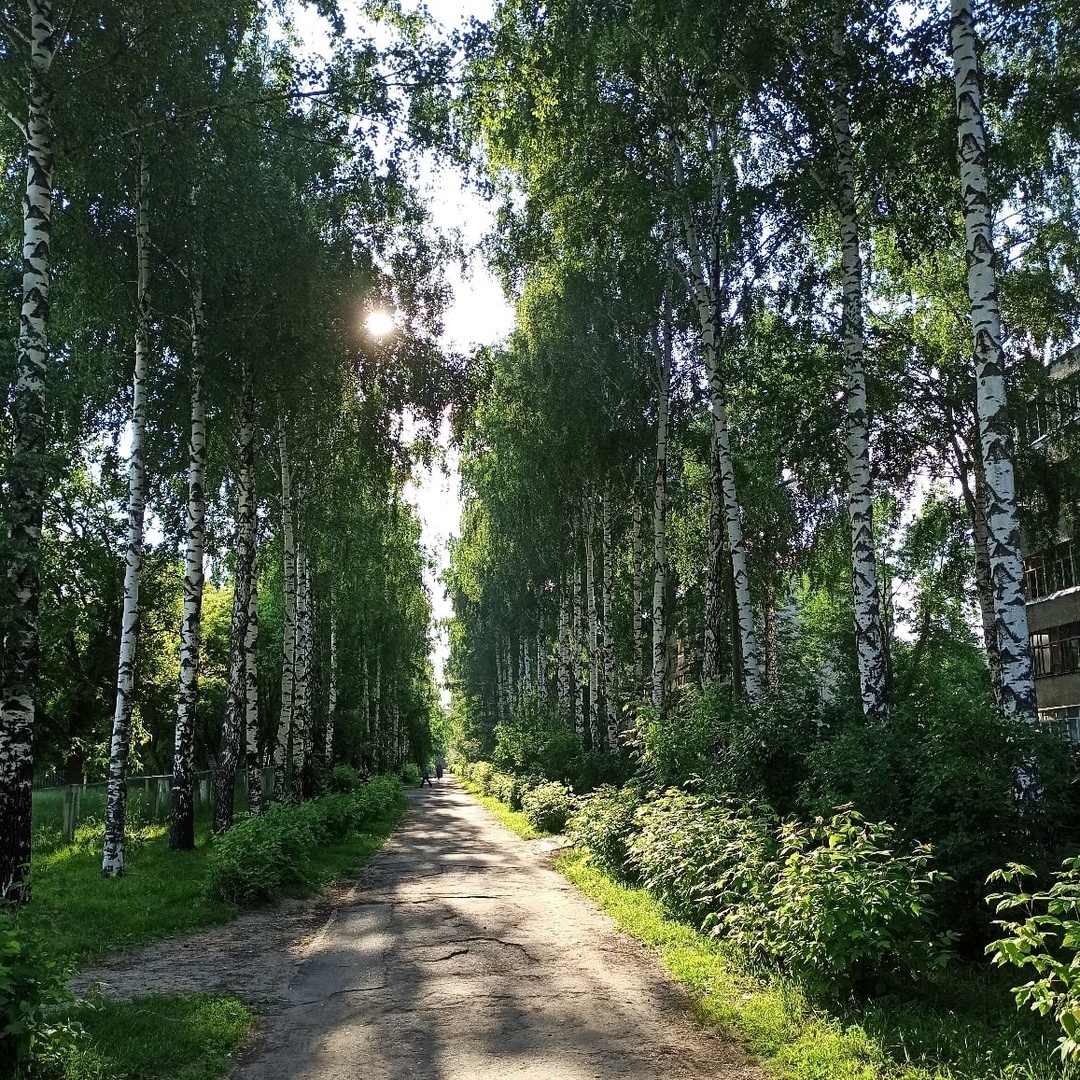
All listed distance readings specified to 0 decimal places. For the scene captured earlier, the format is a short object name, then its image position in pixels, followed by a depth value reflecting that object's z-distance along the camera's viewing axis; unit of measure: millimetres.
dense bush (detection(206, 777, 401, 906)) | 11023
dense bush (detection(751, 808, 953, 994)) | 5527
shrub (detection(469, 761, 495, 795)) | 38106
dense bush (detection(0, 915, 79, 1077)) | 4316
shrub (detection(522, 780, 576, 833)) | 19219
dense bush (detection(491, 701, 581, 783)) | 24078
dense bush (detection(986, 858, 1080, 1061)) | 3756
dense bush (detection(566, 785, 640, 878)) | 12344
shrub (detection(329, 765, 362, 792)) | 28766
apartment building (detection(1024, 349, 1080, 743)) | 35000
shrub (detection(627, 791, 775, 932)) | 7570
